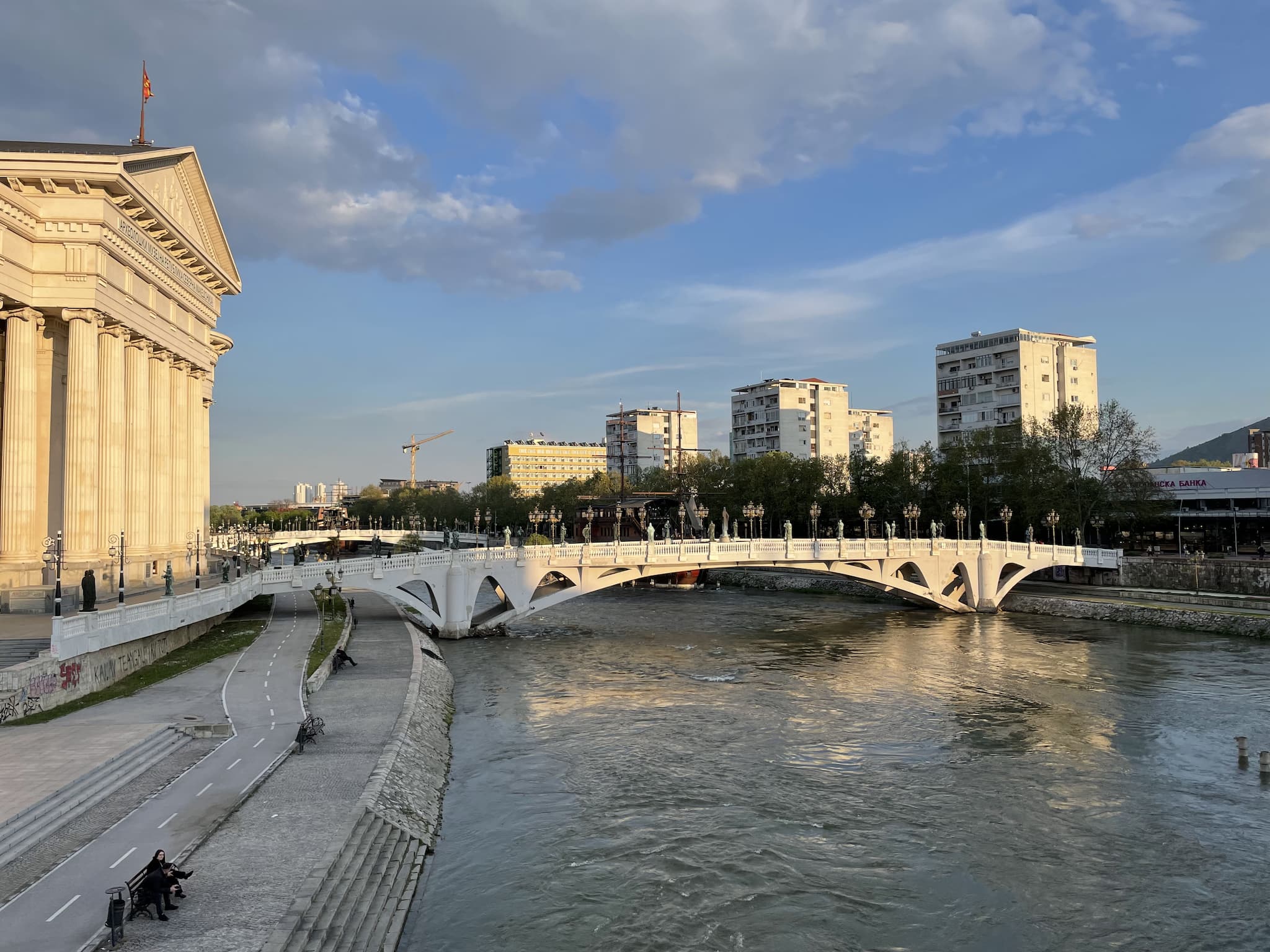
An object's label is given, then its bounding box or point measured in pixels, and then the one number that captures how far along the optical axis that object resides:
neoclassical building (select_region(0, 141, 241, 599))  36.56
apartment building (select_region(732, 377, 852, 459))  148.88
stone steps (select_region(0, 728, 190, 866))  16.53
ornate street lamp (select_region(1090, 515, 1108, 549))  79.38
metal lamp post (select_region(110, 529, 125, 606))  40.16
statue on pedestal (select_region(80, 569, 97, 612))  28.31
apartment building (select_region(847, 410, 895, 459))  180.00
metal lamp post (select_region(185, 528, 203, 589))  51.74
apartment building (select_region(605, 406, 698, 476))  158.00
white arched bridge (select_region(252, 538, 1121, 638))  50.62
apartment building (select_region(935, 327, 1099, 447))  111.44
